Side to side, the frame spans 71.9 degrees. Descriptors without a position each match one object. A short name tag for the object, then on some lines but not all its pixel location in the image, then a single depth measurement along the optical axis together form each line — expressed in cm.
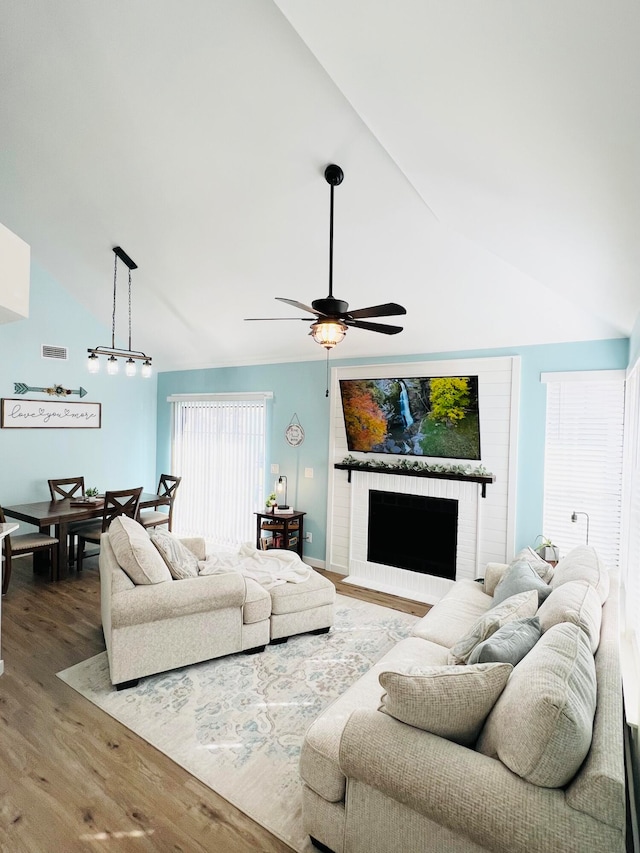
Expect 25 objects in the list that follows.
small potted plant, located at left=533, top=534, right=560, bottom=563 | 369
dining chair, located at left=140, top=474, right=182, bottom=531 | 559
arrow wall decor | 549
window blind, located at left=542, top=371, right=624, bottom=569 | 365
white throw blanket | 363
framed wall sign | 545
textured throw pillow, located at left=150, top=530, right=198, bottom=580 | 322
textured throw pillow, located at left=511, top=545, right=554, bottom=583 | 316
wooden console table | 529
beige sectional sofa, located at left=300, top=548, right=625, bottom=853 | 129
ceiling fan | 242
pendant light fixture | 418
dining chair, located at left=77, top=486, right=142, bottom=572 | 486
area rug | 214
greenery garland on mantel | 425
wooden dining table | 451
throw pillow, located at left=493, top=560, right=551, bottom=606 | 274
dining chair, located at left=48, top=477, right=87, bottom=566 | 518
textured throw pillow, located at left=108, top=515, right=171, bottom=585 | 298
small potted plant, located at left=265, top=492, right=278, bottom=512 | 546
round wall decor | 563
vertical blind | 620
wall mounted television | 430
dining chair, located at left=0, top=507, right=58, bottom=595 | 421
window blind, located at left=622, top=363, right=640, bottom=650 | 225
